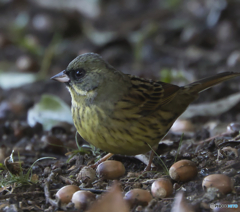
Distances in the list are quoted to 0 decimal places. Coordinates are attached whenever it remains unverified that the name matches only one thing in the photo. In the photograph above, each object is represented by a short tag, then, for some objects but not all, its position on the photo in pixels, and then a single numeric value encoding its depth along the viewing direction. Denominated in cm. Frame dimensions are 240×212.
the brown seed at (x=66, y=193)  490
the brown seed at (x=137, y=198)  477
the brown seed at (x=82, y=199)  475
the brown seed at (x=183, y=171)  536
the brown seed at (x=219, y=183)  481
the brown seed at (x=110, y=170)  575
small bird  593
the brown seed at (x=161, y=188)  499
